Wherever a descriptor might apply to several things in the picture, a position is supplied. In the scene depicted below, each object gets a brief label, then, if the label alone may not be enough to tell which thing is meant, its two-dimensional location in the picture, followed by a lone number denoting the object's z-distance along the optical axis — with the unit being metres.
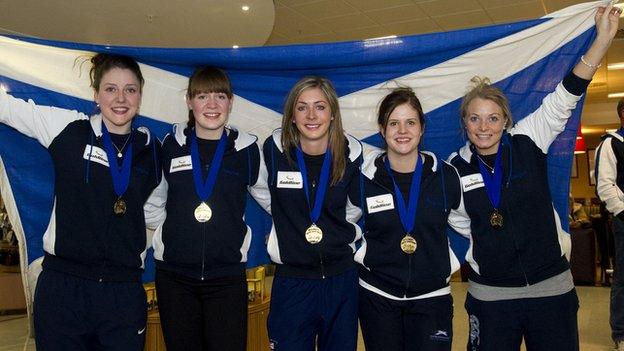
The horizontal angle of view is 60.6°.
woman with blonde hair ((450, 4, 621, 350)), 2.11
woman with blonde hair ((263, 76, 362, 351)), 2.18
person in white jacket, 3.95
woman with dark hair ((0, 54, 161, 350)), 1.99
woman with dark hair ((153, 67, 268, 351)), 2.12
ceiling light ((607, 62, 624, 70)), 10.54
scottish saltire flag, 2.46
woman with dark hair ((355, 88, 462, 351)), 2.12
